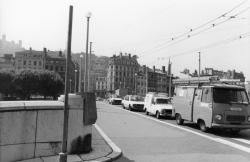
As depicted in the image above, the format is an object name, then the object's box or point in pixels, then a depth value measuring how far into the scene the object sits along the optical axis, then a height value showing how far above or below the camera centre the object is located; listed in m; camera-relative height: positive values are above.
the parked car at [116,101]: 57.09 -0.23
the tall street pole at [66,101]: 8.17 -0.07
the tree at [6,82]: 81.25 +3.34
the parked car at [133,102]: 38.09 -0.27
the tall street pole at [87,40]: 25.10 +4.17
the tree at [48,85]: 82.94 +3.01
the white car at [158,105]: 26.70 -0.34
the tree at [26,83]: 80.81 +3.12
